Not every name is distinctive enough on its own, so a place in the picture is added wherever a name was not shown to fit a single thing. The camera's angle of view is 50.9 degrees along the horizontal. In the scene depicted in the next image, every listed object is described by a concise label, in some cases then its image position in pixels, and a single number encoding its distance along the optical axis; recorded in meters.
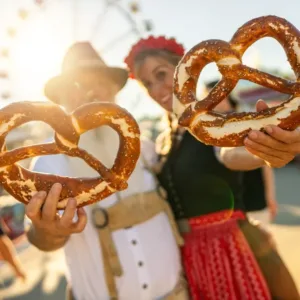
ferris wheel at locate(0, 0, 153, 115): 9.97
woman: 1.60
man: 1.55
